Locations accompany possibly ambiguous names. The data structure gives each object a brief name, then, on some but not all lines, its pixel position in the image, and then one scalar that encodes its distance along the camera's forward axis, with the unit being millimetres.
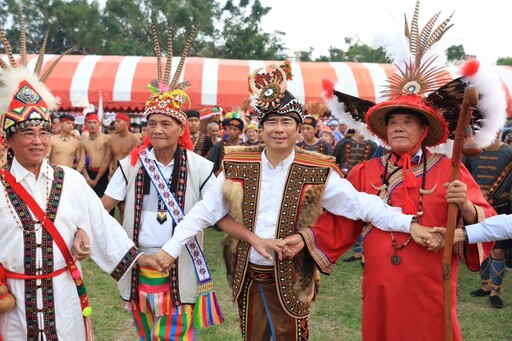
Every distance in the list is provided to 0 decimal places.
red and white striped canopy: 16891
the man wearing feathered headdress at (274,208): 2979
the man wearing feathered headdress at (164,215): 3357
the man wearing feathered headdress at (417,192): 2771
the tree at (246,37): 34438
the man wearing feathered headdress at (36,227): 2582
